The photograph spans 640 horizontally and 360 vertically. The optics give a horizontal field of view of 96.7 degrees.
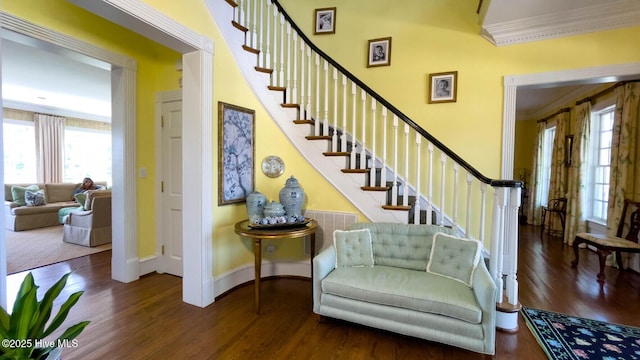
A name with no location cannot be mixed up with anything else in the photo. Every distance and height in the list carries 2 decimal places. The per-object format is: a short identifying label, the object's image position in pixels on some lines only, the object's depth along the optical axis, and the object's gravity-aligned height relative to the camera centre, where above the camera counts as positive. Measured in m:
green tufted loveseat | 1.87 -0.89
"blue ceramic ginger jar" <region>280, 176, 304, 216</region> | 2.78 -0.30
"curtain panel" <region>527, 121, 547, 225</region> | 6.65 -0.22
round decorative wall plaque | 3.15 +0.01
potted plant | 1.25 -0.75
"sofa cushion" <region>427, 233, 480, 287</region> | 2.21 -0.71
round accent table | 2.43 -0.58
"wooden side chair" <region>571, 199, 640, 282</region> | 3.22 -0.82
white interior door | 3.24 -0.26
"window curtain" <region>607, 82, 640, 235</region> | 3.65 +0.24
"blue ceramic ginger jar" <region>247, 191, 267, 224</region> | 2.74 -0.38
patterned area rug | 1.98 -1.26
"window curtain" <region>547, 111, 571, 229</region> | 5.56 +0.11
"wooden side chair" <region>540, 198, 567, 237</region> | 5.41 -0.75
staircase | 2.51 +0.32
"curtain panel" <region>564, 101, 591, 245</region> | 4.69 -0.13
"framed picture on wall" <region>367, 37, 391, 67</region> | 3.77 +1.55
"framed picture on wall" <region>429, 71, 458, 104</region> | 3.50 +1.02
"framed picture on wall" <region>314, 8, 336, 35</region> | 4.02 +2.08
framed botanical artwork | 2.71 +0.13
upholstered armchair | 4.43 -0.94
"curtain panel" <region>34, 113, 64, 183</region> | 7.20 +0.41
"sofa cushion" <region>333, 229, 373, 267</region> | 2.53 -0.72
